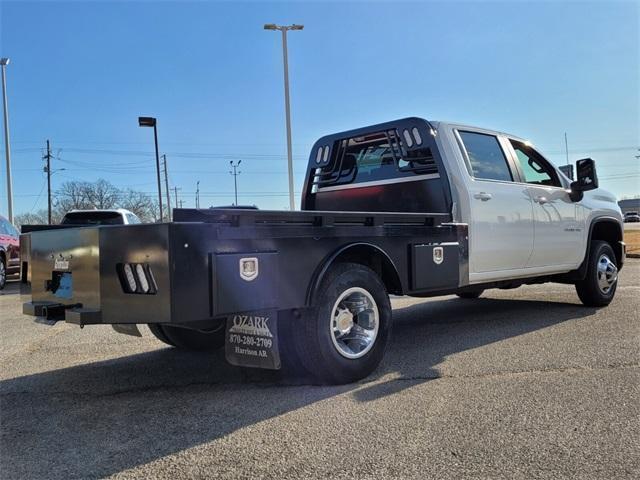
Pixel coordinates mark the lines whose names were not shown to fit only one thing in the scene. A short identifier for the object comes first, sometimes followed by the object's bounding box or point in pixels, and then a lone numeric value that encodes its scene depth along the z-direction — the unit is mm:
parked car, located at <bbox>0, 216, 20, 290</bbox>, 12680
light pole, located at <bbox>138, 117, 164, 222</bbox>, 24344
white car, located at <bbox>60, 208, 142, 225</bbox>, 11305
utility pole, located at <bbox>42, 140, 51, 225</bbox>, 53325
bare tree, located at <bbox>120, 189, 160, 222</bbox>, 59169
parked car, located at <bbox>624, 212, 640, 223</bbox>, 88562
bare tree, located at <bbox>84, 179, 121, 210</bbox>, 55688
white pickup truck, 3400
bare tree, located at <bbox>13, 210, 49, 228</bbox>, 55747
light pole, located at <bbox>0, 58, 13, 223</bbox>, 24641
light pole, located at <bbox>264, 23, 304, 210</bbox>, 21500
